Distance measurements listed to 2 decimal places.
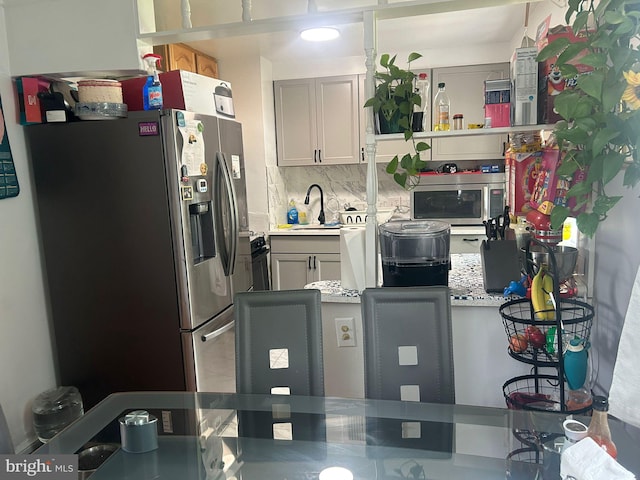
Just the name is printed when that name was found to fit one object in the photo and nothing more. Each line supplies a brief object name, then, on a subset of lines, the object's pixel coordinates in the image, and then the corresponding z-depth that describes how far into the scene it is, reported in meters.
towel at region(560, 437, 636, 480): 0.86
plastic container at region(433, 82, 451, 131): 2.03
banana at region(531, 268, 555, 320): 1.71
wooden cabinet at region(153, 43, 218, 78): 3.30
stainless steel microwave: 3.99
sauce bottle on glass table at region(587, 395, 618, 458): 0.98
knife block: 2.00
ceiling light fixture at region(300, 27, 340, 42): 3.36
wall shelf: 1.82
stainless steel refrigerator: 2.35
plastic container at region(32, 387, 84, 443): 2.43
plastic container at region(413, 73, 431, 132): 1.94
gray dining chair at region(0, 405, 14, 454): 1.42
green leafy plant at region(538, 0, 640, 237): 1.15
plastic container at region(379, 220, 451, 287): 1.99
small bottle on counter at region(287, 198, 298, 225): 4.66
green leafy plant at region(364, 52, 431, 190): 1.86
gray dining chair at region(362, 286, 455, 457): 1.62
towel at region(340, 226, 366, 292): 2.12
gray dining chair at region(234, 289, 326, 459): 1.69
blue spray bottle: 2.40
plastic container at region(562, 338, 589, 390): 1.60
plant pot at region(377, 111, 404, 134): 1.91
